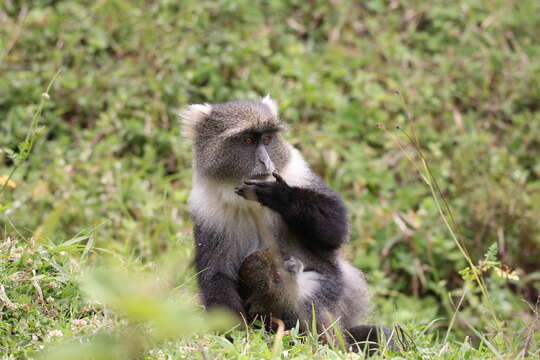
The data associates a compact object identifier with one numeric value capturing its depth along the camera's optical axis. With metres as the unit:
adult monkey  7.71
